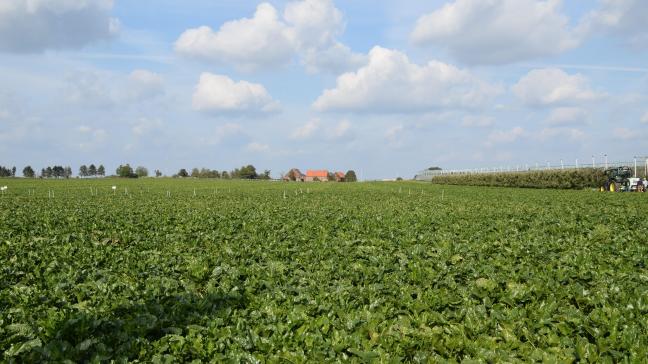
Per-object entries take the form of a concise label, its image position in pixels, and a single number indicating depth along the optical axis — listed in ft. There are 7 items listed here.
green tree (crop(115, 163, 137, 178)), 564.71
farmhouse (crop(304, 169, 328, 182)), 611.47
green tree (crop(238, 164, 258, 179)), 603.26
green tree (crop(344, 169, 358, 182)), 579.07
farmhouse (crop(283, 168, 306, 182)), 610.65
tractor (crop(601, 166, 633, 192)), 146.10
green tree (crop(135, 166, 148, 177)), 629.76
